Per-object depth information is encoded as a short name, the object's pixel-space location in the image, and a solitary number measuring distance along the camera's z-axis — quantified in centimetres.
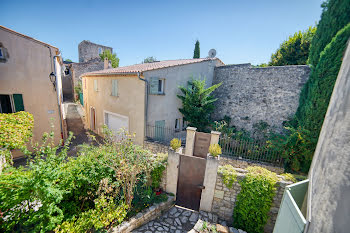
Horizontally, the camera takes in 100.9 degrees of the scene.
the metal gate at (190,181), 559
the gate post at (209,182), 536
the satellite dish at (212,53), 1340
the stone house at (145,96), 893
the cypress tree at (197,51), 2228
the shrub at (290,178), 493
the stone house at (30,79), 722
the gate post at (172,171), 571
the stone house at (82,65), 2350
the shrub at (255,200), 484
